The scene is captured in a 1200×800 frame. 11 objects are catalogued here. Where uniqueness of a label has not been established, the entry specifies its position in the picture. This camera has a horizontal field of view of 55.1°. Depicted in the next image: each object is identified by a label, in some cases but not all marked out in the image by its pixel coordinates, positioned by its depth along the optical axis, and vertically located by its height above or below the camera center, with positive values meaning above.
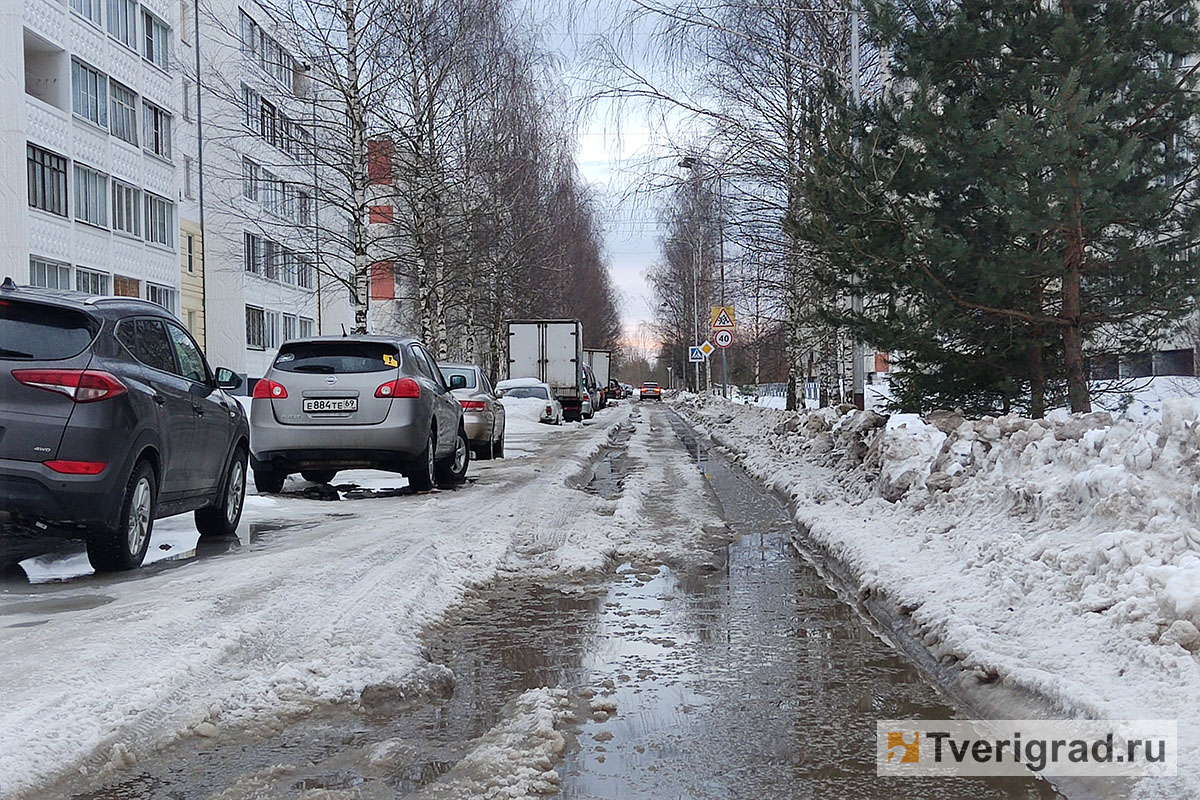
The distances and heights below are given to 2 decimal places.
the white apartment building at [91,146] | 27.77 +6.65
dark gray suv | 6.68 -0.20
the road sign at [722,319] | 34.59 +2.03
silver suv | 12.18 -0.25
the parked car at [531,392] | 33.59 -0.16
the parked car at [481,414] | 18.88 -0.45
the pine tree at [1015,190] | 11.23 +2.01
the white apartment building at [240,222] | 40.25 +6.11
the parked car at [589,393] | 45.06 -0.27
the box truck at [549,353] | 40.38 +1.18
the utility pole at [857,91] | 17.75 +4.52
